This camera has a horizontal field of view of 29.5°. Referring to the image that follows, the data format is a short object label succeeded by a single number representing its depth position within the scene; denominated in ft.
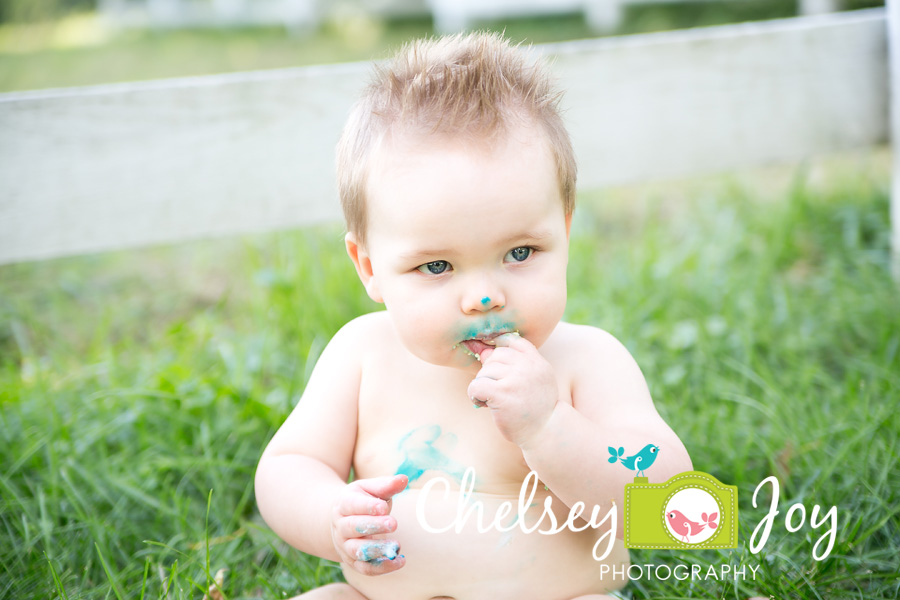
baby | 2.72
